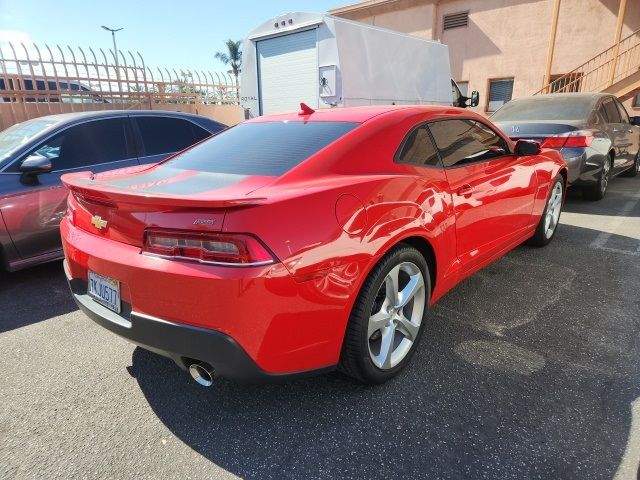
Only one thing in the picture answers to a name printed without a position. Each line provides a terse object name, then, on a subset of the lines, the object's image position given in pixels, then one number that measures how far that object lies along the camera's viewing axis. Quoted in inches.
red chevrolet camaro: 69.1
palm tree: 1939.0
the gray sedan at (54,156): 146.5
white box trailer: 281.3
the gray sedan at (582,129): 226.8
